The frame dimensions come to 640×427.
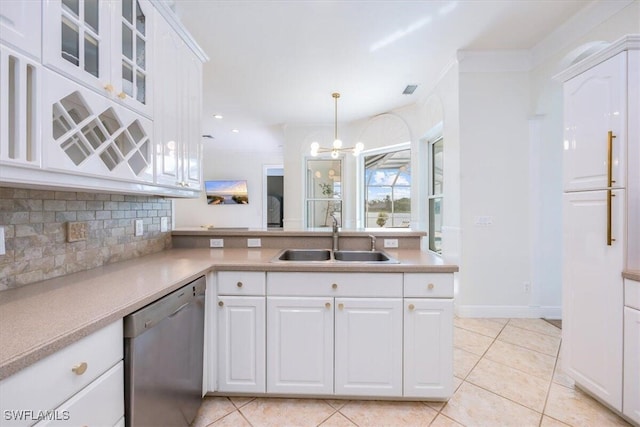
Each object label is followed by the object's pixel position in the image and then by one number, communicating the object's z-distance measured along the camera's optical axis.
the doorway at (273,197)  6.85
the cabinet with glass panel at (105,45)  0.92
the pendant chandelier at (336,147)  3.66
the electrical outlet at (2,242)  1.05
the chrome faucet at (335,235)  2.12
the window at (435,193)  3.59
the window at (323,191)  5.15
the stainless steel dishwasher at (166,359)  0.98
